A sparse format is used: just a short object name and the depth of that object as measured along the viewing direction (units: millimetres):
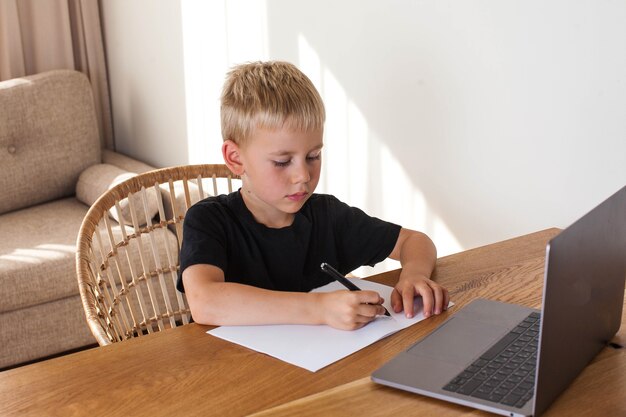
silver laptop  911
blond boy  1264
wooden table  998
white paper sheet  1140
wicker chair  1466
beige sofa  2592
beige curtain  3371
